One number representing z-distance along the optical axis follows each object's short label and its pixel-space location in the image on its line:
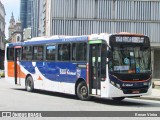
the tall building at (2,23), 142.12
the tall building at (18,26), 147.62
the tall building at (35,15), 104.46
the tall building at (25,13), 133.50
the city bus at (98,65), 18.59
